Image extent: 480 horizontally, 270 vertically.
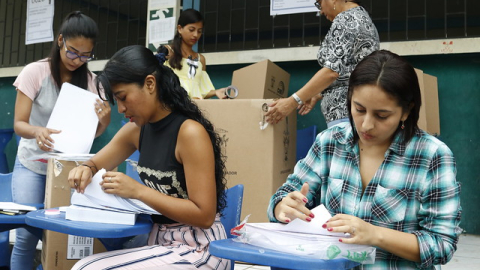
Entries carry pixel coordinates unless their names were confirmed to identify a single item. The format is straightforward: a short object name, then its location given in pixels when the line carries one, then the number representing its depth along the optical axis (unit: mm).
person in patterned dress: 2252
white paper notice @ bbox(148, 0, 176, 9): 4352
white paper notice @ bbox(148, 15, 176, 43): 4328
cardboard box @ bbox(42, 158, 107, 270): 2137
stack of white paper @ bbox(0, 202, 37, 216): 1826
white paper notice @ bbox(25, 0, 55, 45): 5215
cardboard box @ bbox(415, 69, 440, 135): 3382
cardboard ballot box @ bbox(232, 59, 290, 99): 3145
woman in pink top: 2240
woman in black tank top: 1484
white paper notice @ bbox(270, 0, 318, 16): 3977
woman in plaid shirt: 1114
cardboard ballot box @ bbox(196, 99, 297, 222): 2838
